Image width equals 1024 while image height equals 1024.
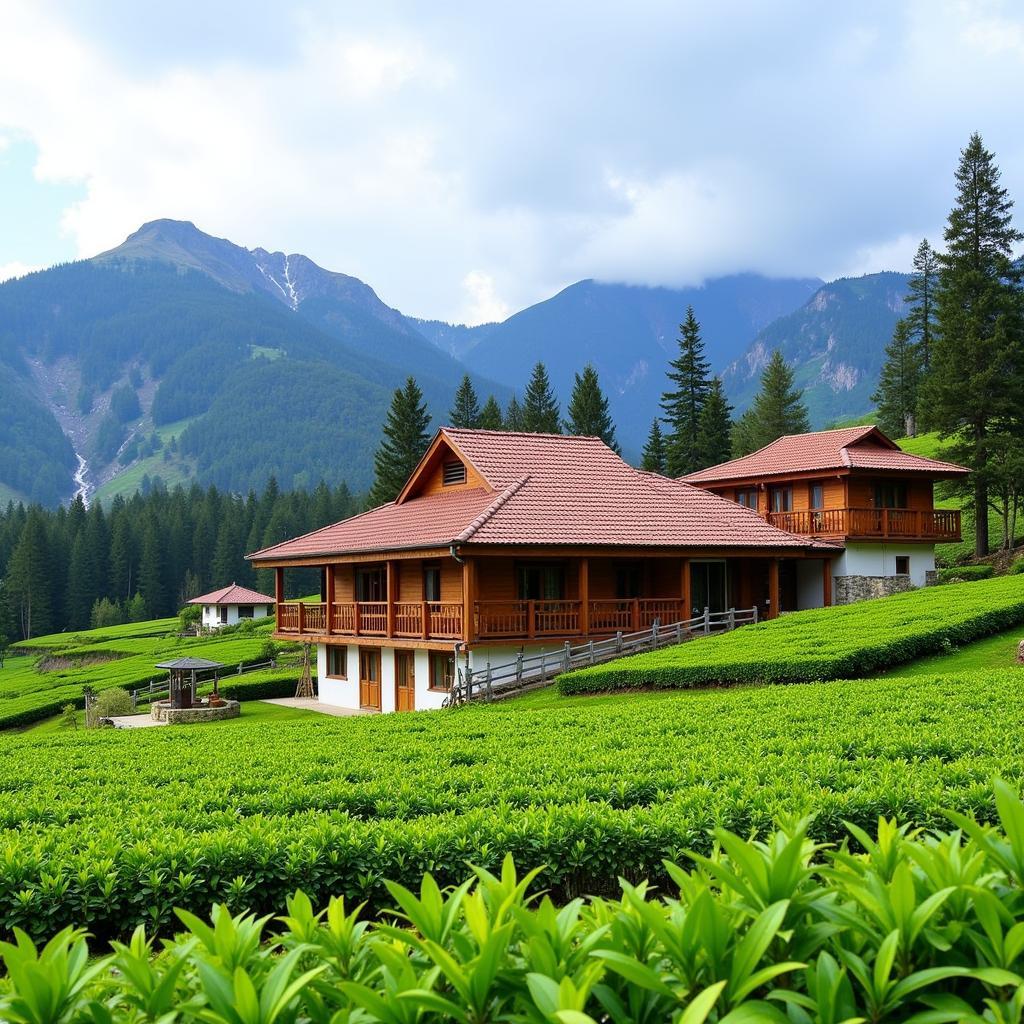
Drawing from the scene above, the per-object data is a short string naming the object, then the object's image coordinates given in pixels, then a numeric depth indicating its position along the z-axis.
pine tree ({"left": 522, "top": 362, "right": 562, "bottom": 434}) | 78.88
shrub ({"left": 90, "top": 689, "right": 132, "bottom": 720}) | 36.25
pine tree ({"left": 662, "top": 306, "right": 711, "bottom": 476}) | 68.44
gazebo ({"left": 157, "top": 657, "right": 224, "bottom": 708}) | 33.09
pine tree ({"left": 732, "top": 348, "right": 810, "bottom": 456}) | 80.44
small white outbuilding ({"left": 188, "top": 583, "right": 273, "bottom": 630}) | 88.94
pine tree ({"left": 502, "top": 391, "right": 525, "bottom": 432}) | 88.41
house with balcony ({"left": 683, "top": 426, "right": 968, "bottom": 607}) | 36.34
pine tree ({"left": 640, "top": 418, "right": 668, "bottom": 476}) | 77.19
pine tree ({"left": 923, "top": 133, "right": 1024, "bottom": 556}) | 41.62
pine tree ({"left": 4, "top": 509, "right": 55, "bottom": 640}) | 106.94
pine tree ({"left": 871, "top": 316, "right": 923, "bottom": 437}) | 79.88
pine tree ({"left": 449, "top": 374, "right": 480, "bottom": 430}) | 81.06
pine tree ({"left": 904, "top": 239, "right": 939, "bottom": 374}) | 76.19
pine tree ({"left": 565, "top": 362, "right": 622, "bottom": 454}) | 75.81
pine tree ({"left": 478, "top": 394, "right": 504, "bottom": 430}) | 79.14
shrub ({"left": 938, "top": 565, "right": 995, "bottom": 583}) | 38.16
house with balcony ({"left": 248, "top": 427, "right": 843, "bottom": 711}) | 27.09
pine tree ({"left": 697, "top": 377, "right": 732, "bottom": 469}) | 67.19
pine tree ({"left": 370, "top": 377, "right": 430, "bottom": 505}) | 72.06
